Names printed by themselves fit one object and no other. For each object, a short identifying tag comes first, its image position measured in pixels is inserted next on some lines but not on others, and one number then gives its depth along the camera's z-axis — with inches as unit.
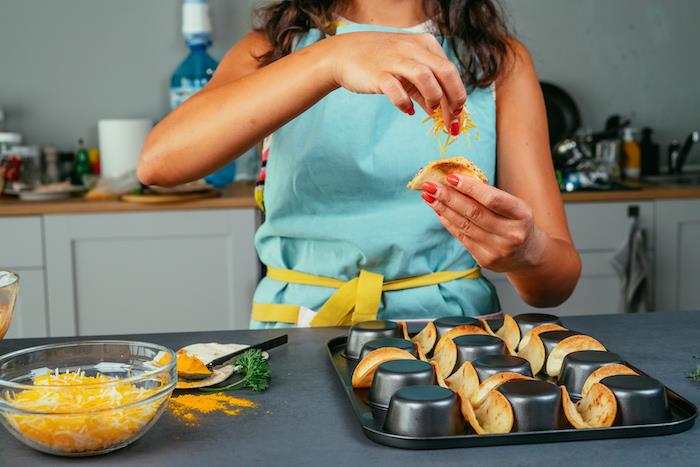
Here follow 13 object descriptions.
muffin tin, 30.6
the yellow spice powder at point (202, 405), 34.5
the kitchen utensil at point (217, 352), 39.3
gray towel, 110.0
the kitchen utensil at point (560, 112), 127.8
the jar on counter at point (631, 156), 126.1
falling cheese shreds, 53.9
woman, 48.5
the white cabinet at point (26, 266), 104.7
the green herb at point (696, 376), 37.9
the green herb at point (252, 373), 37.4
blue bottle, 119.8
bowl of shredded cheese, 30.0
